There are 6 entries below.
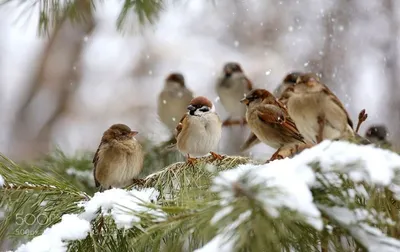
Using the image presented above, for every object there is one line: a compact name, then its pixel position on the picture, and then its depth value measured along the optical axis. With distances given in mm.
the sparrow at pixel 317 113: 3187
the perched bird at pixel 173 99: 7961
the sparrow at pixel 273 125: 4094
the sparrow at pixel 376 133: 4569
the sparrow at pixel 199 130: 5207
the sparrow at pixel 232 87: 7961
